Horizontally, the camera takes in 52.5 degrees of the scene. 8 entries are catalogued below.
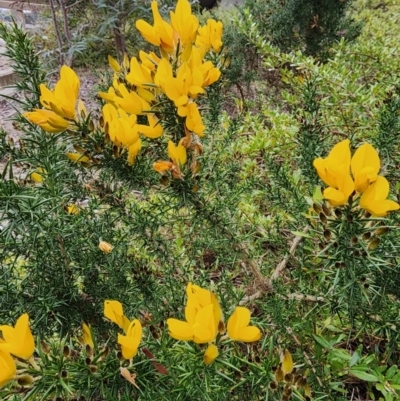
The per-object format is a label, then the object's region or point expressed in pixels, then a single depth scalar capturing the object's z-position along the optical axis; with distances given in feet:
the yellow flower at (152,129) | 1.97
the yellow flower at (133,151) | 2.01
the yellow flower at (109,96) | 2.07
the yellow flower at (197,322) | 1.55
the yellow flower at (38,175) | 2.23
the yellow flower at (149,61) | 2.09
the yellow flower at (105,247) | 2.31
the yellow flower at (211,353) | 1.66
